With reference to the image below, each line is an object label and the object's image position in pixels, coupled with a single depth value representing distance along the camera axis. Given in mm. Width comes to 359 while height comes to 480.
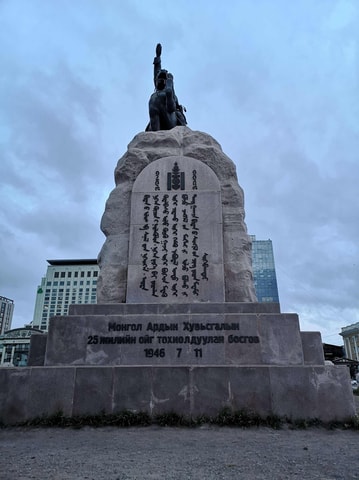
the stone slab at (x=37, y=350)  6422
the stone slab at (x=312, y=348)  6223
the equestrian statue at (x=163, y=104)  10203
